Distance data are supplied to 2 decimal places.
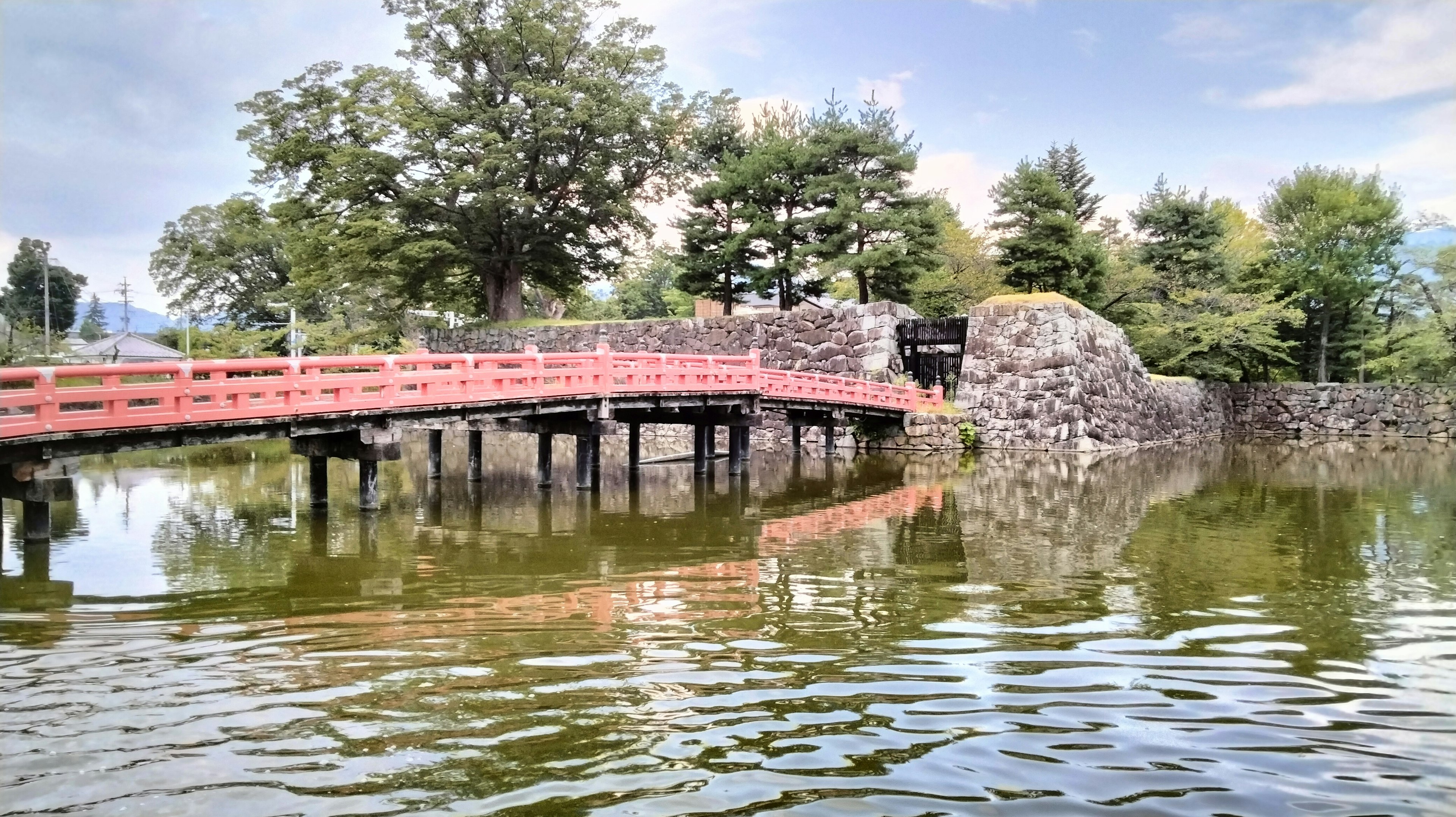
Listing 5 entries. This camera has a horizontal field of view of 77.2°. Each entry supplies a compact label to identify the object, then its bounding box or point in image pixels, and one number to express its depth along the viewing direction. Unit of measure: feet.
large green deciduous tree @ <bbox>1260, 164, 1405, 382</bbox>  108.47
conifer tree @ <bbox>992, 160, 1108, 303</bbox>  91.71
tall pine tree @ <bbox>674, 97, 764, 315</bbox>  91.66
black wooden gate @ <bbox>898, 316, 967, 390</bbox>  86.02
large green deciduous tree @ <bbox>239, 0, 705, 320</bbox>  90.58
